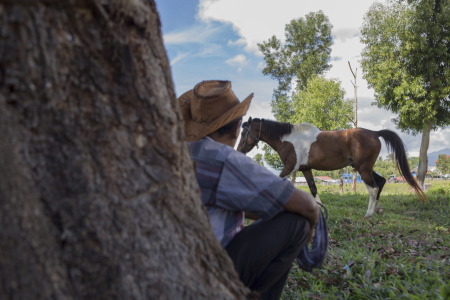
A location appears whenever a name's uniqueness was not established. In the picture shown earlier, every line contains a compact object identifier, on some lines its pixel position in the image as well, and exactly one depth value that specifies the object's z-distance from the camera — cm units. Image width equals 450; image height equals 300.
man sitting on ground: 163
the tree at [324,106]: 2066
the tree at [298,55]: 2478
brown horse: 730
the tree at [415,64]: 1371
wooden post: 1947
